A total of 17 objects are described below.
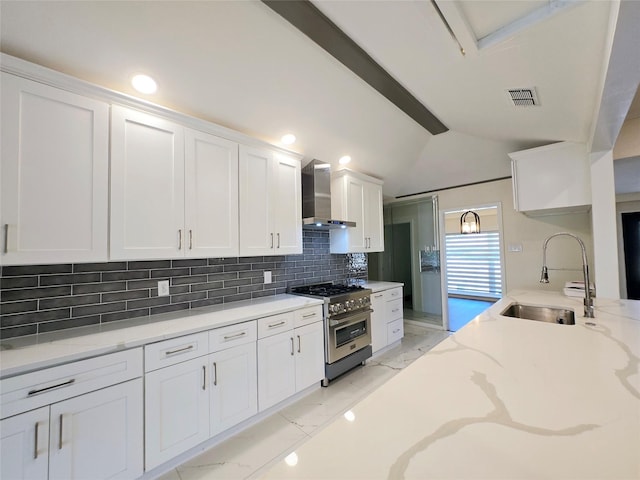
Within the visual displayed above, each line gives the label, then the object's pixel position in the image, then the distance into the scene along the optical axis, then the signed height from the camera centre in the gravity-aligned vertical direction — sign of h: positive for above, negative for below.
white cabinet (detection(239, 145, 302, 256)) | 2.47 +0.49
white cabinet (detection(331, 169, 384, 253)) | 3.57 +0.55
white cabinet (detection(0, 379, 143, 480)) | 1.22 -0.93
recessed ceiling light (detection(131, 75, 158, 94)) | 1.83 +1.21
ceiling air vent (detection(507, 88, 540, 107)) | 2.03 +1.20
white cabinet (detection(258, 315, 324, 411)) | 2.21 -1.00
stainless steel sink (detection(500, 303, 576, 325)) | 1.96 -0.55
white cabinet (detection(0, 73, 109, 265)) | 1.39 +0.47
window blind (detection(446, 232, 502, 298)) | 6.93 -0.50
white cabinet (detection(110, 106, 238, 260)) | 1.77 +0.48
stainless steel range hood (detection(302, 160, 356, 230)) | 3.13 +0.69
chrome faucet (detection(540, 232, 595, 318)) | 1.74 -0.36
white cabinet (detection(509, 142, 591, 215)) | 2.69 +0.72
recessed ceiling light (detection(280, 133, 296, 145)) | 2.75 +1.19
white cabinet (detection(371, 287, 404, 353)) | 3.48 -0.97
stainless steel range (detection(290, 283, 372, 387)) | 2.74 -0.84
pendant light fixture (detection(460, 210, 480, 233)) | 4.92 +0.38
